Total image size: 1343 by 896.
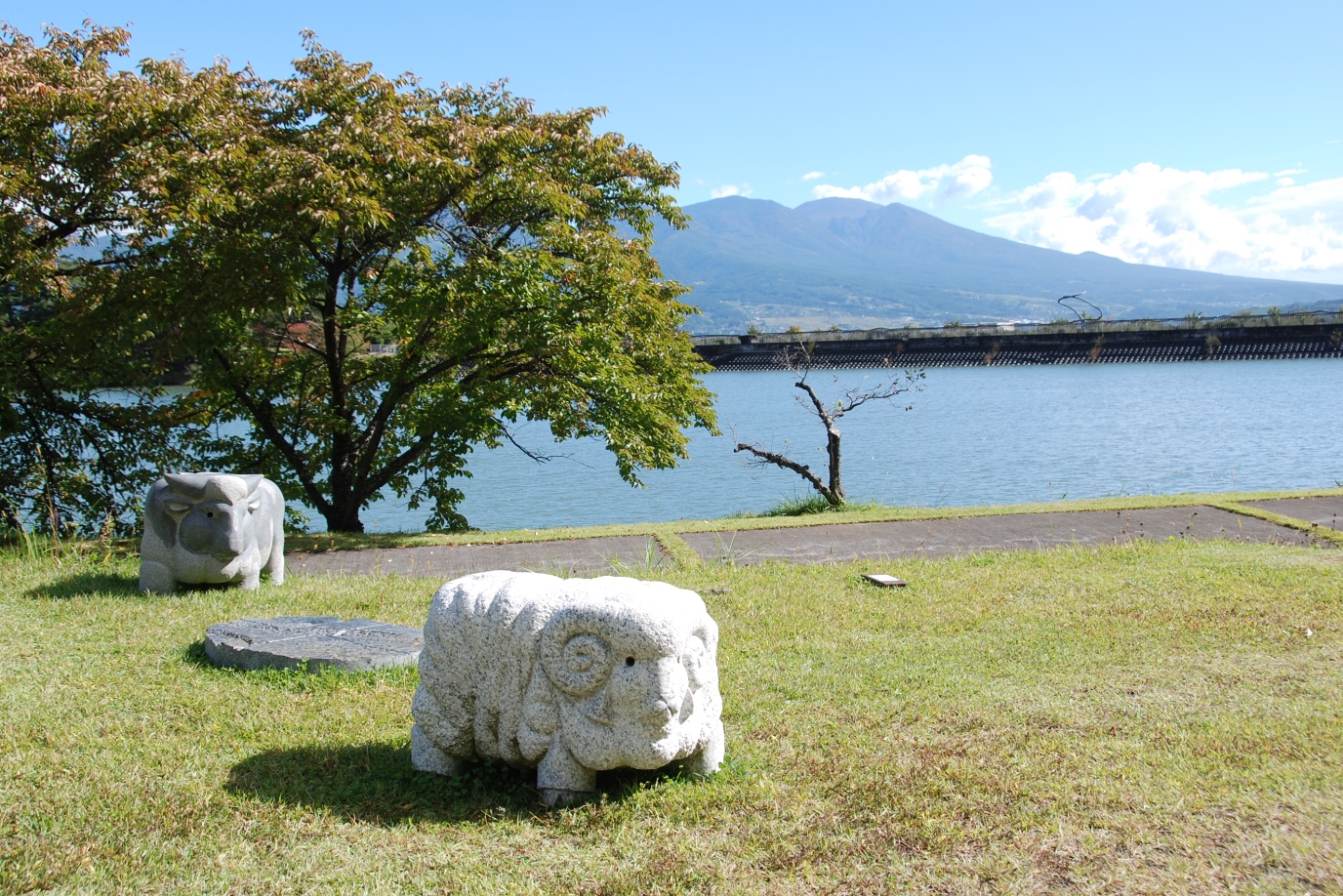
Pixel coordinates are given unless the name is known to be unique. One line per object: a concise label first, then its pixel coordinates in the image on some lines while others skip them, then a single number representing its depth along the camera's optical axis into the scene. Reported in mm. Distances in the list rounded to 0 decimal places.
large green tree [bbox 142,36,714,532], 10617
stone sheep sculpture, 3838
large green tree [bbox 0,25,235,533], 9898
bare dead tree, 14672
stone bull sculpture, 7641
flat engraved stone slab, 5910
